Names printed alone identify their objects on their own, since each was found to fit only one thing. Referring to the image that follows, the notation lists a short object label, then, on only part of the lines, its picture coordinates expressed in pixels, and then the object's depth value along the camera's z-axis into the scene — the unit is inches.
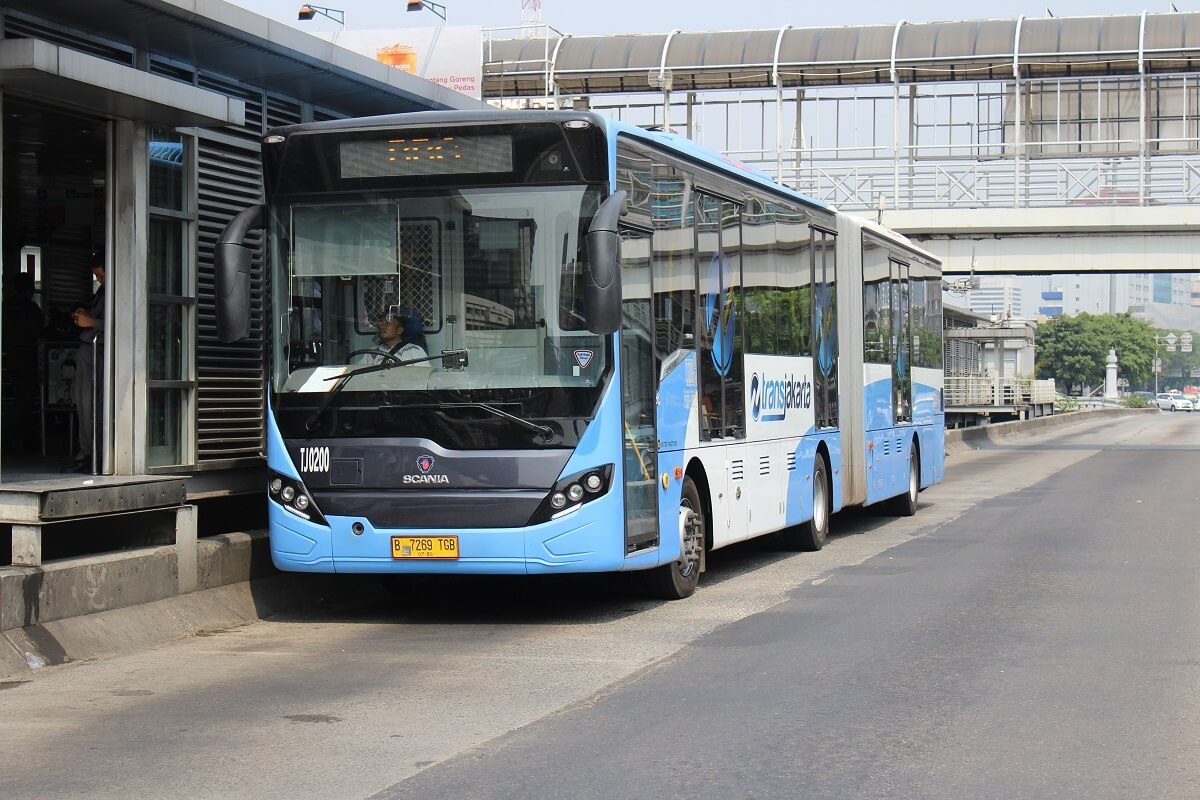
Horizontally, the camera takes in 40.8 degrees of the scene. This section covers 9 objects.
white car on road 5654.5
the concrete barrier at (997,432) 1775.3
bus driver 428.5
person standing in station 458.9
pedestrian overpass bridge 1469.0
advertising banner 1859.0
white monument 6274.6
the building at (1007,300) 4700.8
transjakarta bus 420.5
